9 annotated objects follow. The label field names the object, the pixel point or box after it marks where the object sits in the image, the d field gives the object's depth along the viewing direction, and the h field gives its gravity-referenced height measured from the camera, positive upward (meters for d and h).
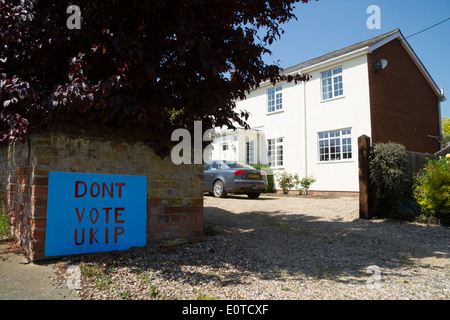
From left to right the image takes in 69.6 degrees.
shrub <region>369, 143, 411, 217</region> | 7.30 +0.15
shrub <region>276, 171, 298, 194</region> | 16.38 +0.08
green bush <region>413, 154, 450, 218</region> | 6.91 -0.16
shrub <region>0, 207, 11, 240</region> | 4.81 -0.64
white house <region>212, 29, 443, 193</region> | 14.47 +3.58
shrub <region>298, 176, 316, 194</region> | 15.70 -0.02
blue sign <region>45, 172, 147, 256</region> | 3.90 -0.37
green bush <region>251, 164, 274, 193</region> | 17.34 +0.47
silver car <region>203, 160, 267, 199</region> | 11.70 +0.17
